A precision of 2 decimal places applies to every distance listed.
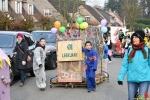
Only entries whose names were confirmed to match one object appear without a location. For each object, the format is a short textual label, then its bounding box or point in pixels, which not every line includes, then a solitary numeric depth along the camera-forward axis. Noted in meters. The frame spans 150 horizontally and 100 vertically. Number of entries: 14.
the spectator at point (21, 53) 10.12
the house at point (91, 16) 71.19
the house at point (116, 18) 99.31
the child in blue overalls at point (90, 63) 9.41
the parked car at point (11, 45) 10.36
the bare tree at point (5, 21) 26.62
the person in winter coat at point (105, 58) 12.08
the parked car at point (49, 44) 14.47
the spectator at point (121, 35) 24.77
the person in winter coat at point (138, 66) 5.91
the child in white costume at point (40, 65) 9.83
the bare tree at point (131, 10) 58.56
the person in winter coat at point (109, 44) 19.19
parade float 9.98
